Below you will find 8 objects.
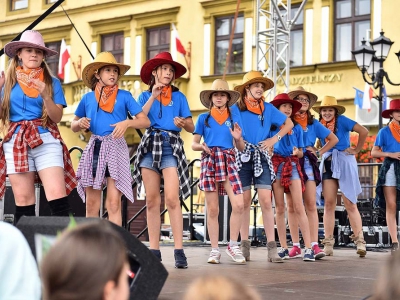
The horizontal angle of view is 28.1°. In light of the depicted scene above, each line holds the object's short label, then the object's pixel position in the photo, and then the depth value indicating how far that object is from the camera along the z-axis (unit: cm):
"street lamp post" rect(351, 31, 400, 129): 1545
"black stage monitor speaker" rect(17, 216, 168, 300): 246
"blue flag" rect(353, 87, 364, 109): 1980
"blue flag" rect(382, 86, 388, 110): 1905
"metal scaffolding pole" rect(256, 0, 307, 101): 1393
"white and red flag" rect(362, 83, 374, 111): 1923
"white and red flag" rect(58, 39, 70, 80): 2477
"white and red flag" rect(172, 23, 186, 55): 2317
